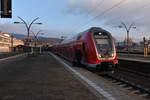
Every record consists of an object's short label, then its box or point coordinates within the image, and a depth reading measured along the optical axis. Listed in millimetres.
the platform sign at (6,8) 11539
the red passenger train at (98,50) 13906
